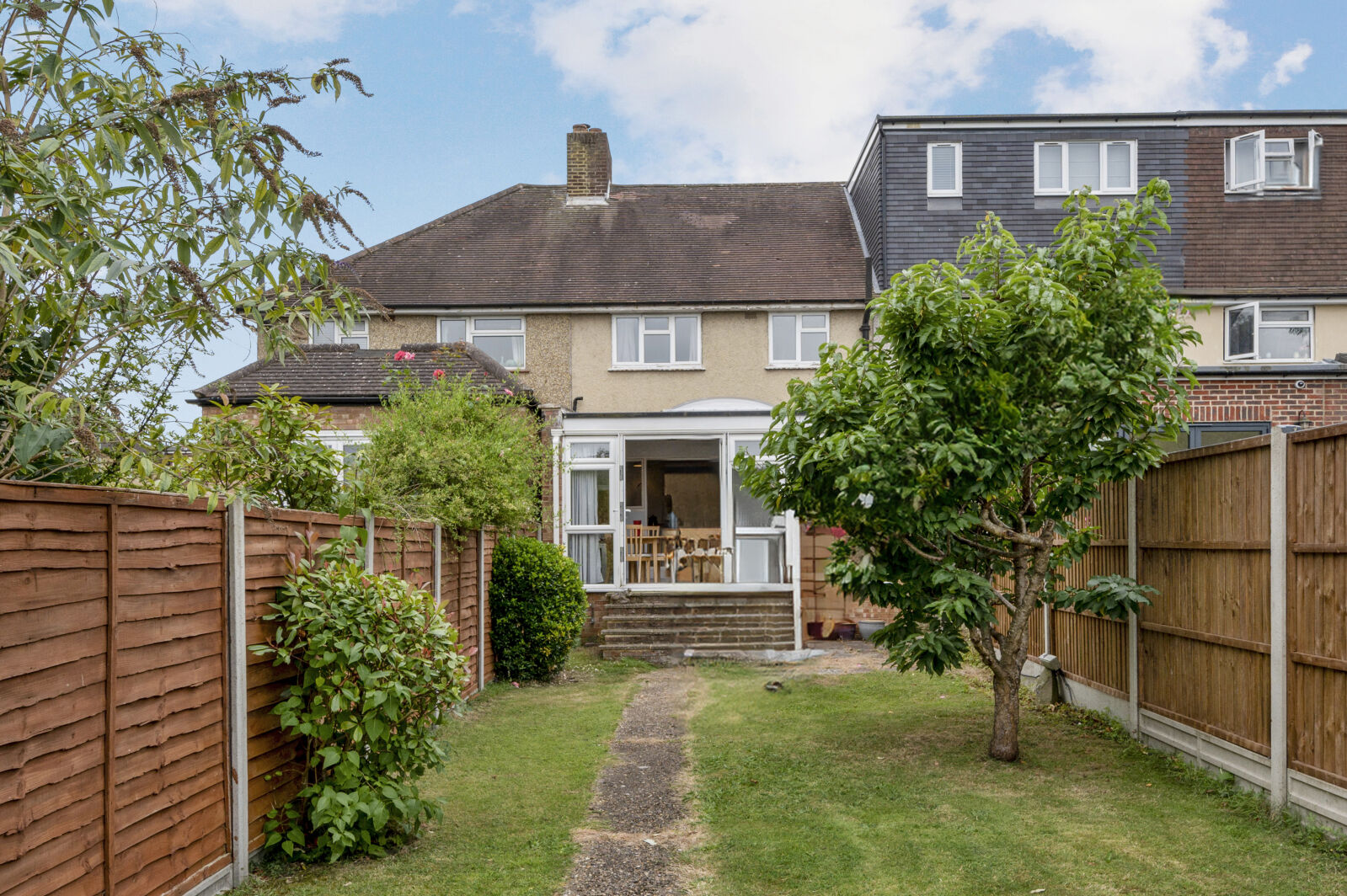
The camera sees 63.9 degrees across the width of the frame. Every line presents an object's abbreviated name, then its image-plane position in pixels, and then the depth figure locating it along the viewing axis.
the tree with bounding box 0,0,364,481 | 3.54
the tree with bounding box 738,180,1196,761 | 7.60
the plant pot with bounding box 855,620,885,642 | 17.50
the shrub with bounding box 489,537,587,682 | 13.54
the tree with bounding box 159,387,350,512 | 5.93
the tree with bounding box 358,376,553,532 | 11.37
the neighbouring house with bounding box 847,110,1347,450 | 21.39
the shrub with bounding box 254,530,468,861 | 5.77
